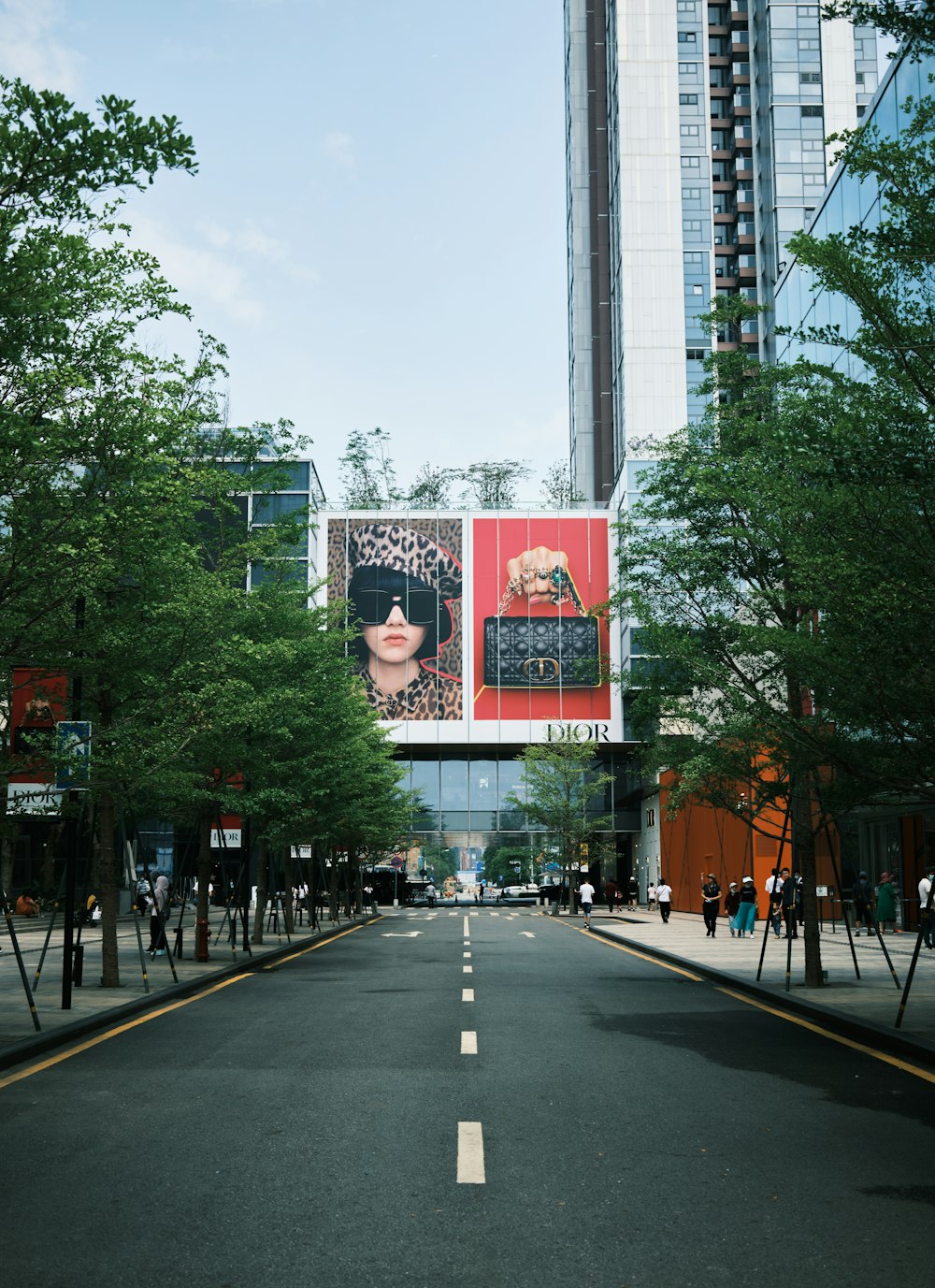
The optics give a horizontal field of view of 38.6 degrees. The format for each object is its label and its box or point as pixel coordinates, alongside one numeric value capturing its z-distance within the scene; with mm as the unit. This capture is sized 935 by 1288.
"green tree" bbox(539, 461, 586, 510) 99688
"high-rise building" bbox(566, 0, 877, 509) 101688
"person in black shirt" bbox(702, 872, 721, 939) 38812
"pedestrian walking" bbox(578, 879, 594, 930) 52781
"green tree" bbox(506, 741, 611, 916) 70375
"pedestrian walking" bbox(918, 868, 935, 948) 29805
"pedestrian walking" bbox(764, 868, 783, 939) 36675
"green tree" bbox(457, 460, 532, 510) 96231
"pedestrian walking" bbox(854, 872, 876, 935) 34381
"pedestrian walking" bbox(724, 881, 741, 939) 47094
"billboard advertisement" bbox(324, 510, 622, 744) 83250
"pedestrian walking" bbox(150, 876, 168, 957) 27812
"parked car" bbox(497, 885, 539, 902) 88812
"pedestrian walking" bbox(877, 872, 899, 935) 34469
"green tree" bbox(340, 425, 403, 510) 100312
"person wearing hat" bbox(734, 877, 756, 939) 37188
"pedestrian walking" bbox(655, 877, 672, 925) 50397
